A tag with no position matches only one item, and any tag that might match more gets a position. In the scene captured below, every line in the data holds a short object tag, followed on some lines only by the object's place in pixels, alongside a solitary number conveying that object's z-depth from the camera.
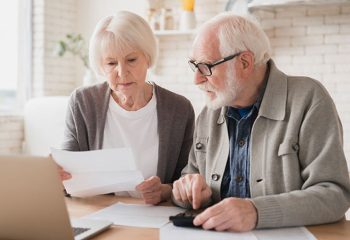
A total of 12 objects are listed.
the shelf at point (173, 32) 4.88
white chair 4.79
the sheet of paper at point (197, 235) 1.41
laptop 1.15
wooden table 1.43
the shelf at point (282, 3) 4.19
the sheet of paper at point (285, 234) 1.41
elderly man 1.54
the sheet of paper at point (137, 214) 1.58
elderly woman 2.21
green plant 5.07
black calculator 1.50
